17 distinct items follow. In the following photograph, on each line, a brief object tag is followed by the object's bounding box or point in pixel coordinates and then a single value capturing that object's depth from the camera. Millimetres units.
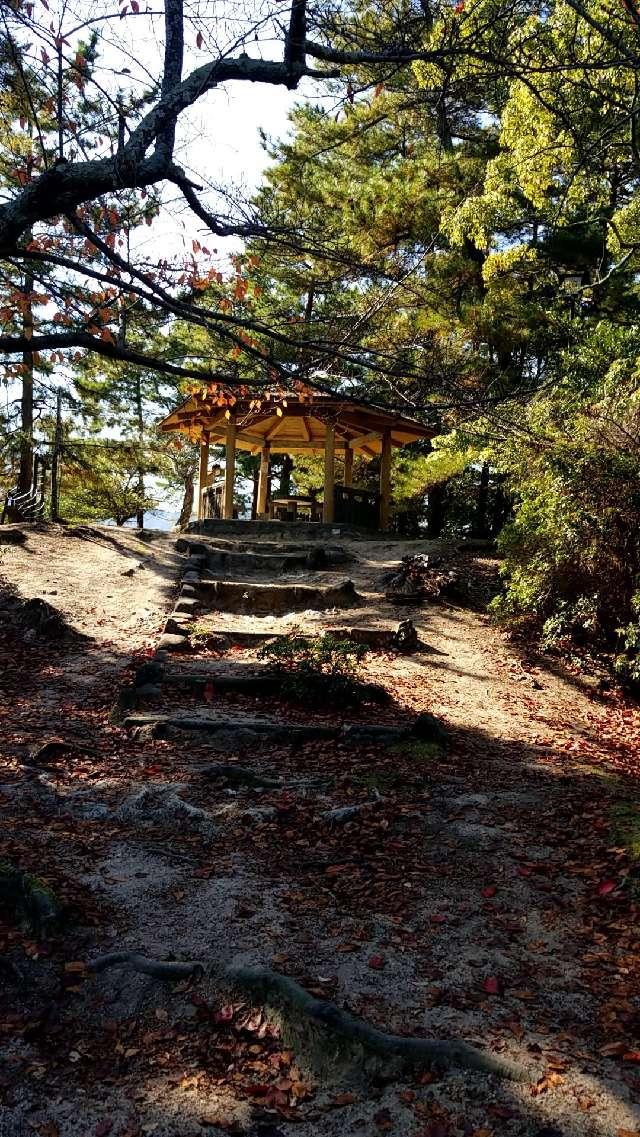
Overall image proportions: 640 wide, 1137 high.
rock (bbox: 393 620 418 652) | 9797
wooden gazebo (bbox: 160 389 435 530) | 18156
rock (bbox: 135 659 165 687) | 7707
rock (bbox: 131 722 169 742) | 6547
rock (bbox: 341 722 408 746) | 6637
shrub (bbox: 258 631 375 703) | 7527
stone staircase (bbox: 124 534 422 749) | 6734
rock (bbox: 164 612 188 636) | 9812
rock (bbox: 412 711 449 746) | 6653
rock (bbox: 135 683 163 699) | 7441
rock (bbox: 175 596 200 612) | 10930
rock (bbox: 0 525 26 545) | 14086
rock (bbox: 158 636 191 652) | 9172
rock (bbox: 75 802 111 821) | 5117
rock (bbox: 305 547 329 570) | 13992
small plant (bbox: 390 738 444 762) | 6387
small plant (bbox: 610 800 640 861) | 4777
